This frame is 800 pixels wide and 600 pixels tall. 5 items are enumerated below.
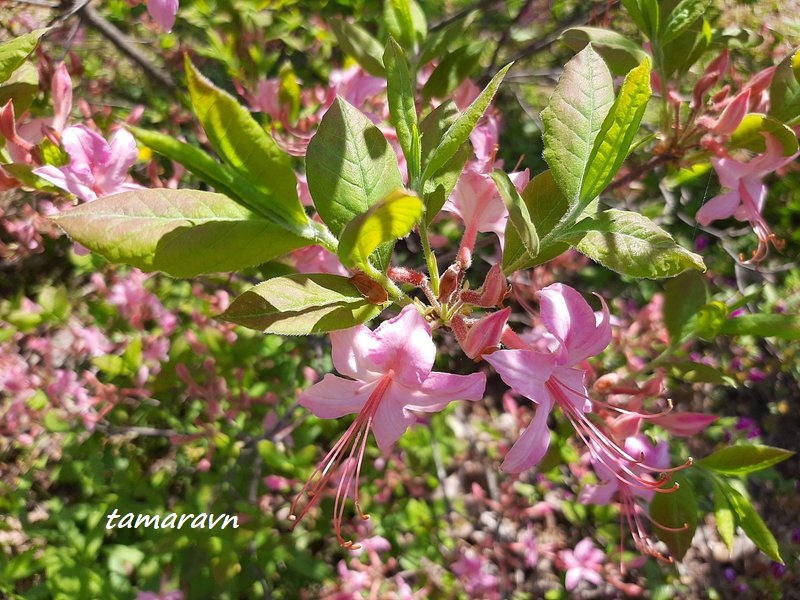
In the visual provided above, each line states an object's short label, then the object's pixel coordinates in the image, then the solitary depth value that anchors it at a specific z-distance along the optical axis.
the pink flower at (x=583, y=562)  0.41
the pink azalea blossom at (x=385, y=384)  0.14
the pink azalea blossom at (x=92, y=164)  0.17
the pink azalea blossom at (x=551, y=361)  0.14
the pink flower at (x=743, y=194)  0.21
